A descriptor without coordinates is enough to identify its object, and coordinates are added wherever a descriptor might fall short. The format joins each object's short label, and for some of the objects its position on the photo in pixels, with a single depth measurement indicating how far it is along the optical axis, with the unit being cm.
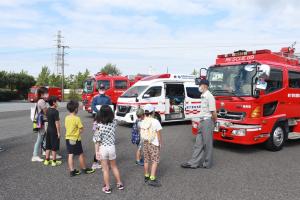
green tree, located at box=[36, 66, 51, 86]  5847
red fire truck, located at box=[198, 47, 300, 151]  746
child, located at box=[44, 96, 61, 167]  647
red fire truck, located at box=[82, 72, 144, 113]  1599
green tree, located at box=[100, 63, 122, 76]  8105
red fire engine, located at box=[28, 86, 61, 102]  3722
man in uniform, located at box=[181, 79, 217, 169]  643
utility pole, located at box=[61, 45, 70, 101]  4848
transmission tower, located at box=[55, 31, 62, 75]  5862
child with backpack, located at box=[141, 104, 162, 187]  524
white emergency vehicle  1206
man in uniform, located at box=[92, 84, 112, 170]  730
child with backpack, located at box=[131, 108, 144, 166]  667
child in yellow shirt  571
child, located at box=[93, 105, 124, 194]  482
